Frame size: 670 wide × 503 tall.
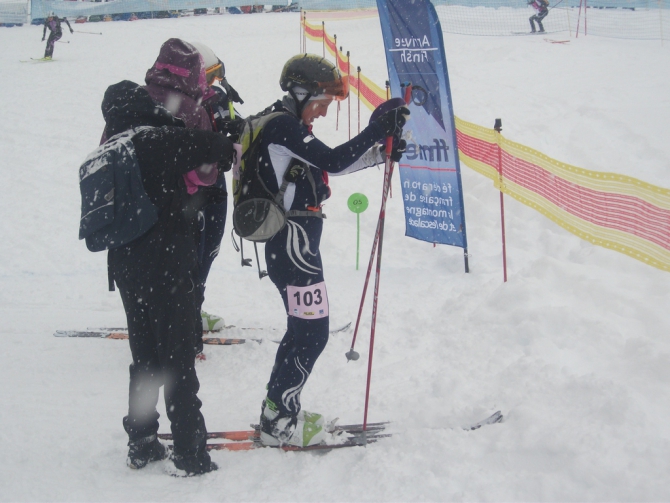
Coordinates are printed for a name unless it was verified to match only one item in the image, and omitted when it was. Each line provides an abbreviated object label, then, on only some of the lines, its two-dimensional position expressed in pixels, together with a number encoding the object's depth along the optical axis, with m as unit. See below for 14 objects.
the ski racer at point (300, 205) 2.76
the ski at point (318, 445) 3.09
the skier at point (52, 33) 19.84
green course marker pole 5.98
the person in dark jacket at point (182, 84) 2.58
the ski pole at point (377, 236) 3.27
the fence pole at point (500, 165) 5.11
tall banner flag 5.43
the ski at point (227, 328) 4.74
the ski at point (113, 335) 4.61
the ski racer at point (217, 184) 4.14
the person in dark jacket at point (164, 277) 2.49
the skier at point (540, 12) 19.08
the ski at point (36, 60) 19.86
